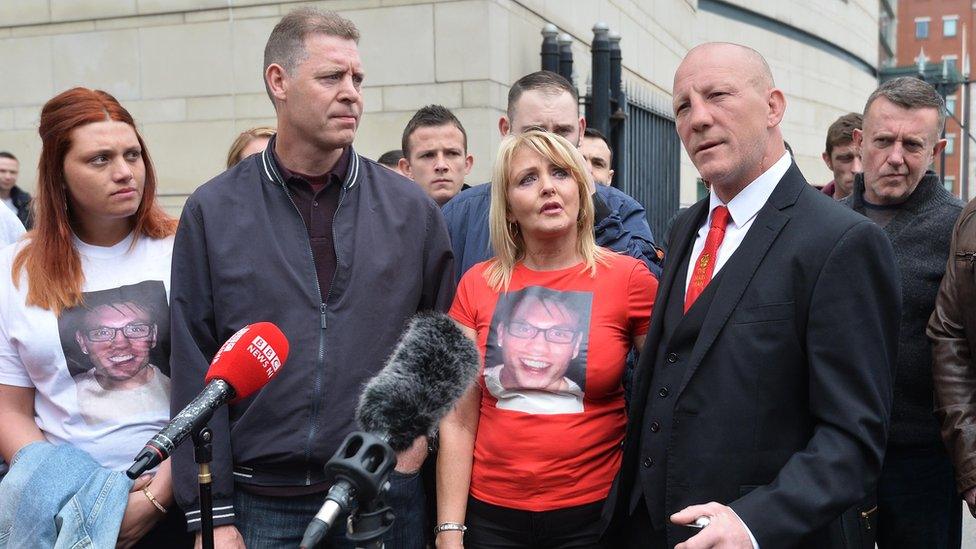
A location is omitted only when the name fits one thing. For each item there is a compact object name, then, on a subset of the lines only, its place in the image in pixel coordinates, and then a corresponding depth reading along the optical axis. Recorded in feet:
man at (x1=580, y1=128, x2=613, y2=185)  18.01
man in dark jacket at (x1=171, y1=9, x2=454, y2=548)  9.36
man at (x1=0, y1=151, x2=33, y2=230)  26.61
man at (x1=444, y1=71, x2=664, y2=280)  12.09
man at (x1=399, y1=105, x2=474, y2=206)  17.69
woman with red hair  10.05
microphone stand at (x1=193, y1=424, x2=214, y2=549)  6.90
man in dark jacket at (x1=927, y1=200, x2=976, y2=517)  10.44
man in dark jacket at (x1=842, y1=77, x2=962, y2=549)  11.62
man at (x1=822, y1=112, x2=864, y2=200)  18.21
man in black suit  7.11
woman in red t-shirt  9.53
